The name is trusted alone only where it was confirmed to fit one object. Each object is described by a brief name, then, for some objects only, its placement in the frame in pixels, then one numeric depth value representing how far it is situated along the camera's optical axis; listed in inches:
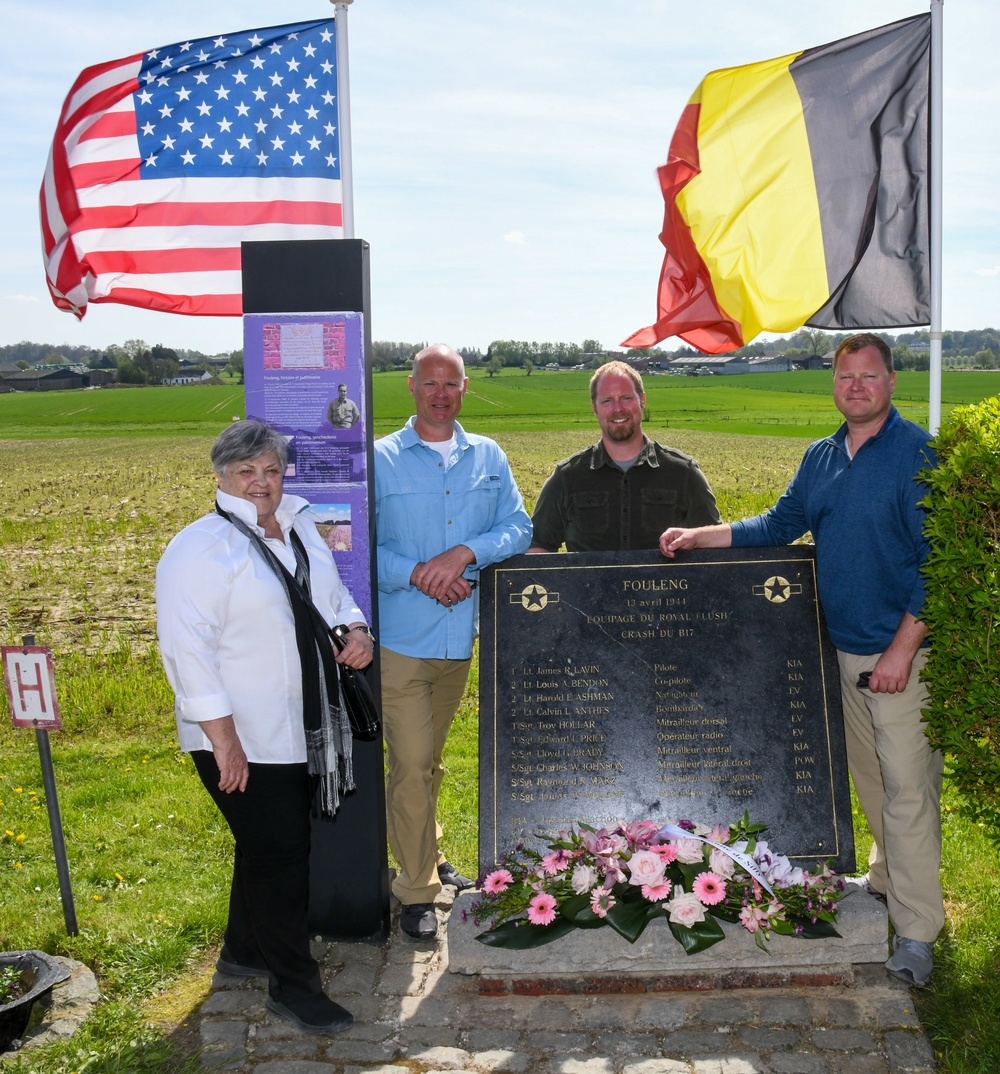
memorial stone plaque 200.5
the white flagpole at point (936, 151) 211.5
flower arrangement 180.4
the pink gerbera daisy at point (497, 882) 188.1
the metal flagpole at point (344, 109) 212.4
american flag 225.3
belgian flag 217.0
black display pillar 194.7
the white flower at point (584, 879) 183.9
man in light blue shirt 207.6
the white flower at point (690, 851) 186.5
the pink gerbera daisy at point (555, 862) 188.1
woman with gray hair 153.2
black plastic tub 163.2
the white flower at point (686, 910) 178.1
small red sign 195.6
